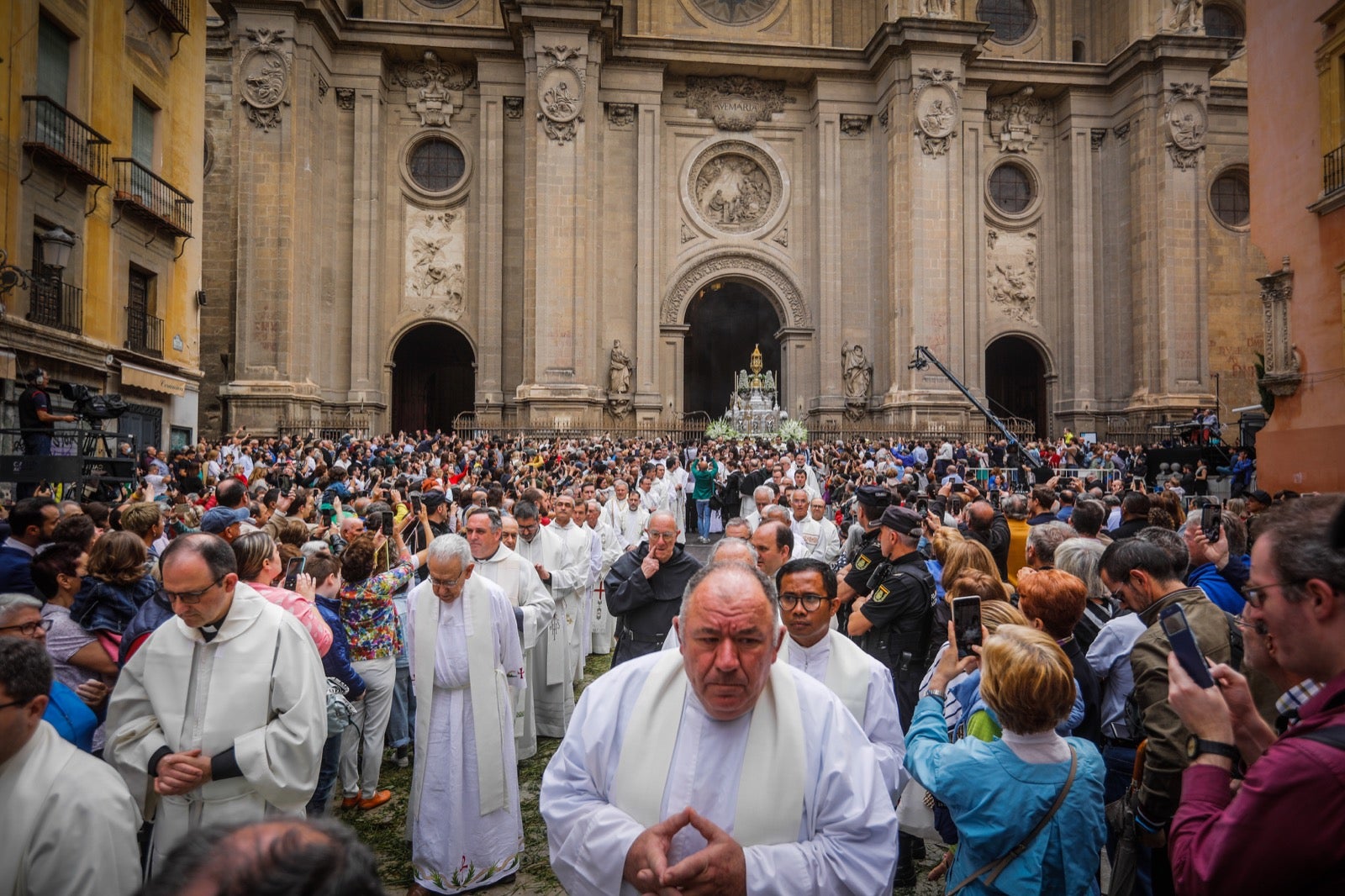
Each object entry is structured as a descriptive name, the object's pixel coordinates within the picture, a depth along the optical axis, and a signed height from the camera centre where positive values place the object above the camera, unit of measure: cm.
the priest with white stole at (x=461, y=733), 502 -165
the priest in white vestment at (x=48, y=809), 247 -104
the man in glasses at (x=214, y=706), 337 -99
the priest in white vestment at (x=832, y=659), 368 -89
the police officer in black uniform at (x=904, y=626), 493 -96
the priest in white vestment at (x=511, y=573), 629 -83
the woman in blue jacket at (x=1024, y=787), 278 -108
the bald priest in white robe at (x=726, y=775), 233 -91
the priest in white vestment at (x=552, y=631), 773 -155
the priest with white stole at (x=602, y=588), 1035 -152
